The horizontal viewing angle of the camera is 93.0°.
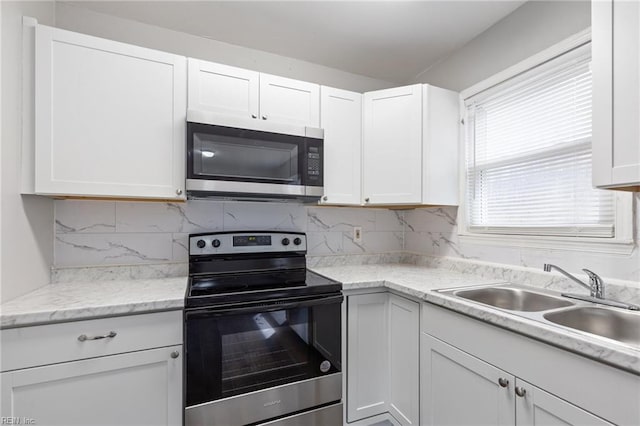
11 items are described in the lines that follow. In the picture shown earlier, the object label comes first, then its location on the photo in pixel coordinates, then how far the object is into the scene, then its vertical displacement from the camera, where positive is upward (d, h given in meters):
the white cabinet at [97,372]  1.11 -0.63
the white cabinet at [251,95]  1.68 +0.69
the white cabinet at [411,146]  1.99 +0.45
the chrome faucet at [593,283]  1.27 -0.29
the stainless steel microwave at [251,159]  1.60 +0.30
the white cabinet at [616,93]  1.00 +0.41
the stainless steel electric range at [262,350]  1.35 -0.67
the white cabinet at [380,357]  1.64 -0.82
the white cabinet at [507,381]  0.84 -0.57
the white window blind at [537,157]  1.43 +0.31
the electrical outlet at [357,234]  2.43 -0.17
